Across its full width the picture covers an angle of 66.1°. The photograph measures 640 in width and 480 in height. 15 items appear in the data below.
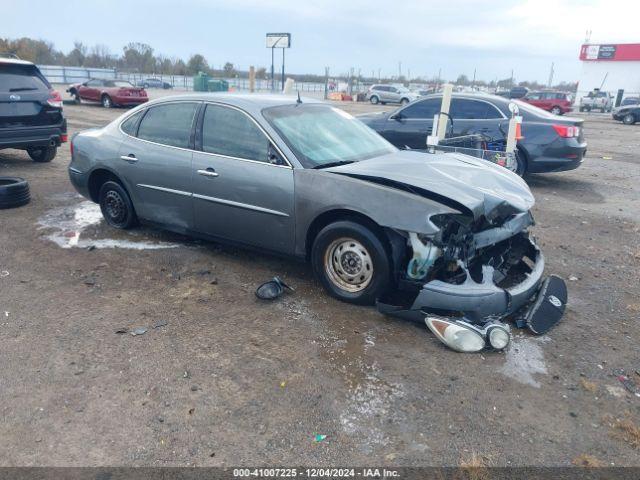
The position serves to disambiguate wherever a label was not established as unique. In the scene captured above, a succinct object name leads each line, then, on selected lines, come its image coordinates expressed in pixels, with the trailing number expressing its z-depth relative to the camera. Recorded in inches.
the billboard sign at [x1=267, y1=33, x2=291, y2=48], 994.7
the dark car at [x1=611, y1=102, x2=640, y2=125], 1037.8
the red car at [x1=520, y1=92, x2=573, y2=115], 1228.5
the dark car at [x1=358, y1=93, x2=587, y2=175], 331.9
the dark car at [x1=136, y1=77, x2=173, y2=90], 1844.0
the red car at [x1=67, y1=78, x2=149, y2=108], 894.4
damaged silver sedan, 138.9
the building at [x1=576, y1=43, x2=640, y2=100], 1988.2
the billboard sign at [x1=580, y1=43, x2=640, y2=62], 1967.3
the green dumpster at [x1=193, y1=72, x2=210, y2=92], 1243.4
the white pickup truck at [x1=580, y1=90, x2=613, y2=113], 1499.8
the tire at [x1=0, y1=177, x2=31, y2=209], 251.3
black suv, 299.3
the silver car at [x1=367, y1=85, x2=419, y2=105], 1528.1
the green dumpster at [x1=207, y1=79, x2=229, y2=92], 1284.4
